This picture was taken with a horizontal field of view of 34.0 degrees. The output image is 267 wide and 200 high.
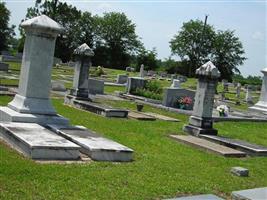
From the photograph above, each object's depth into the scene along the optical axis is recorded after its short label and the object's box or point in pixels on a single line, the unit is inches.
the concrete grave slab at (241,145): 417.2
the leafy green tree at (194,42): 3008.9
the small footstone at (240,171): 319.3
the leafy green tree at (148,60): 2535.4
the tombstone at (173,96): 742.3
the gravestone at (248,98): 1203.8
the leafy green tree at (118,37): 2783.0
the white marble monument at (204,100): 502.0
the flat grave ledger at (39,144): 285.7
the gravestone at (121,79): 1290.6
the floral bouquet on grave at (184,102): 745.0
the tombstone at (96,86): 863.0
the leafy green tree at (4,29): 2351.6
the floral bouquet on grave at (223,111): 688.4
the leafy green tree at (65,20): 2541.8
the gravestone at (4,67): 1101.9
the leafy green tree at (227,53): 3024.1
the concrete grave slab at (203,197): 225.6
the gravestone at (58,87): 822.1
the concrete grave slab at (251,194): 223.6
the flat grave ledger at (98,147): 305.7
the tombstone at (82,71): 655.8
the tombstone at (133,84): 874.1
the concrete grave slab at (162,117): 594.2
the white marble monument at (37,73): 380.2
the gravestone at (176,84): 990.5
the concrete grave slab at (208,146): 395.3
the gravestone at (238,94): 1285.4
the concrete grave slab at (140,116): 564.0
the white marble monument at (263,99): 879.0
